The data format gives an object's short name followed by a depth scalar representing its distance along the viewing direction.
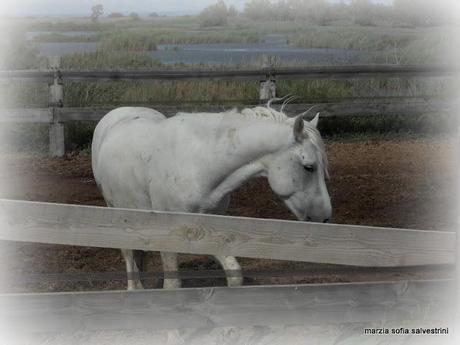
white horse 5.13
